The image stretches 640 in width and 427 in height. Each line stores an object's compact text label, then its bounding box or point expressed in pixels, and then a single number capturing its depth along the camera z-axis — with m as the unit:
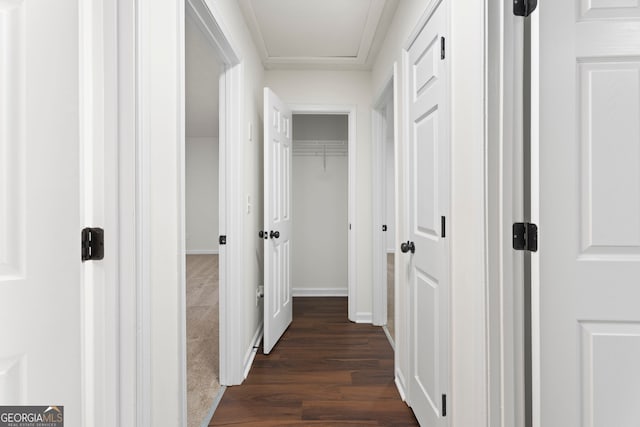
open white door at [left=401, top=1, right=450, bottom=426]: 1.62
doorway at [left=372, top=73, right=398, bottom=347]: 3.58
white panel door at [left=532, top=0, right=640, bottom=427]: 1.09
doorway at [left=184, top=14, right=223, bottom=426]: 2.45
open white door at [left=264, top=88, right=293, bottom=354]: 2.90
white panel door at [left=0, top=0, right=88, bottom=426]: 0.77
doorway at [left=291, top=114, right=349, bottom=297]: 4.87
